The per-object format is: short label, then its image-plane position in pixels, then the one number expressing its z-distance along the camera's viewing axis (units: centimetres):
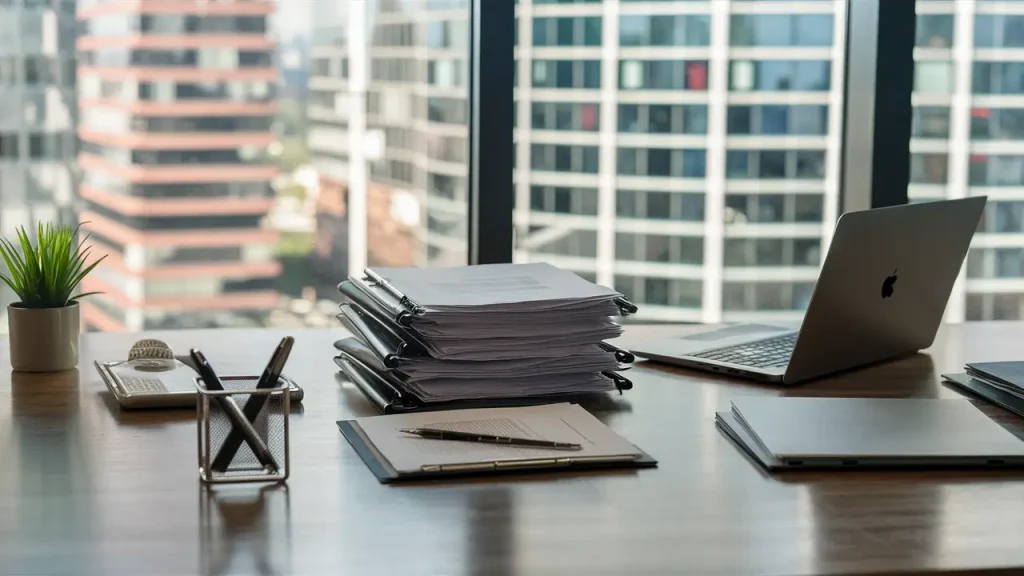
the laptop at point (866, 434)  113
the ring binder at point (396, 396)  132
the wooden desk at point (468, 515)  89
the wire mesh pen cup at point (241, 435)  106
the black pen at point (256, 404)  107
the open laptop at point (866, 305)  145
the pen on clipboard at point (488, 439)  115
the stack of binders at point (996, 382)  136
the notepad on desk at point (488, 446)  109
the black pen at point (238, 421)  107
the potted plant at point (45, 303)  145
